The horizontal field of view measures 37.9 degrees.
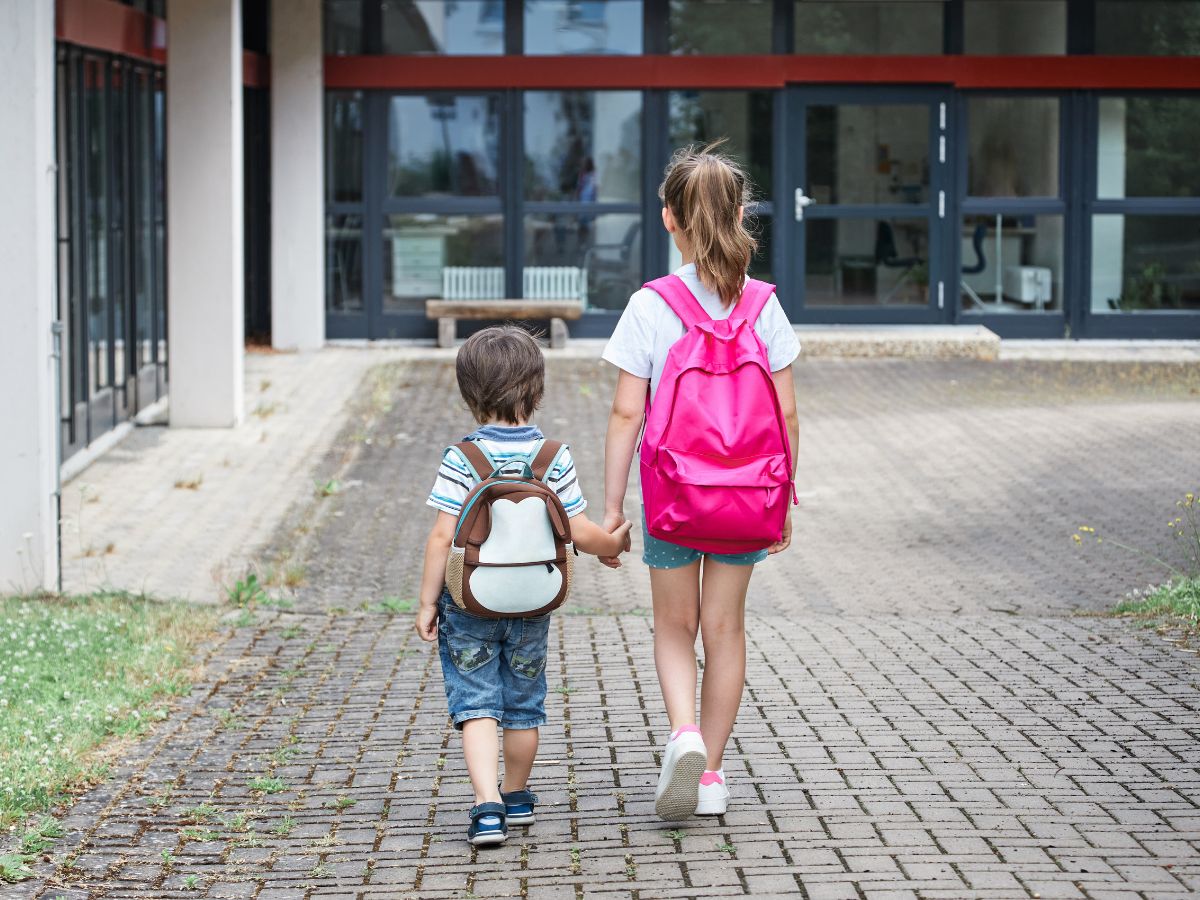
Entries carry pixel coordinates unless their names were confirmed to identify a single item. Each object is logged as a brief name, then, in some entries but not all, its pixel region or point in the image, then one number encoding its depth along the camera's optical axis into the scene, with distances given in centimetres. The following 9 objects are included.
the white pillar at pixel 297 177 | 1772
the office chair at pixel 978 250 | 1872
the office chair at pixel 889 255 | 1864
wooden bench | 1784
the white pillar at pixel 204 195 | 1292
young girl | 455
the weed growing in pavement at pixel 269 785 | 508
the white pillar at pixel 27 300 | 794
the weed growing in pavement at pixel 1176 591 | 730
